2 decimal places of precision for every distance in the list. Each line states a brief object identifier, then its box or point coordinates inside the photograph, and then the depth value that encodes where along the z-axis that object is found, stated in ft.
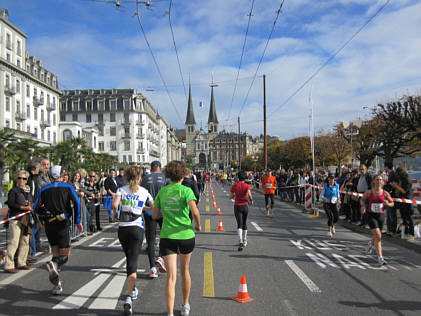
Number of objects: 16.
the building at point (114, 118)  277.64
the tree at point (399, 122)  81.54
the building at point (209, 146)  575.79
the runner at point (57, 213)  18.13
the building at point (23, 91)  146.10
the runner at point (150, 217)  21.26
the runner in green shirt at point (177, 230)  14.24
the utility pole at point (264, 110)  107.96
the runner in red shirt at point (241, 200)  29.12
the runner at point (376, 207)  24.14
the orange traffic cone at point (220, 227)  37.40
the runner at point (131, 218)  15.98
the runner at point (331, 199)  34.09
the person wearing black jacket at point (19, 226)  22.26
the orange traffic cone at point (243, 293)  16.56
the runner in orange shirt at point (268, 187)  50.11
